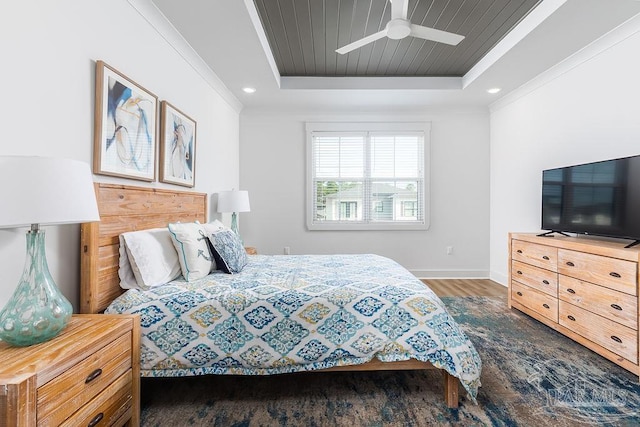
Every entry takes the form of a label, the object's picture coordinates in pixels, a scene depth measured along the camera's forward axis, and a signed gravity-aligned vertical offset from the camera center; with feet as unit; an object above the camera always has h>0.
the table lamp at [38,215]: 3.25 -0.05
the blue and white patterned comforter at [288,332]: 5.46 -2.19
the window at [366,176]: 14.93 +1.84
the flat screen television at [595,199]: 7.36 +0.47
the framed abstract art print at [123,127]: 5.74 +1.79
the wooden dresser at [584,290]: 6.55 -1.93
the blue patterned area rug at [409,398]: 5.30 -3.55
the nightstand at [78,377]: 3.04 -1.97
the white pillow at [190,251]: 6.82 -0.91
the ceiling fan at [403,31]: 7.18 +4.61
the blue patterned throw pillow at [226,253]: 7.48 -1.04
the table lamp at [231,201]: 11.55 +0.41
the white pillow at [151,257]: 6.09 -0.97
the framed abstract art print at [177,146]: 7.91 +1.86
